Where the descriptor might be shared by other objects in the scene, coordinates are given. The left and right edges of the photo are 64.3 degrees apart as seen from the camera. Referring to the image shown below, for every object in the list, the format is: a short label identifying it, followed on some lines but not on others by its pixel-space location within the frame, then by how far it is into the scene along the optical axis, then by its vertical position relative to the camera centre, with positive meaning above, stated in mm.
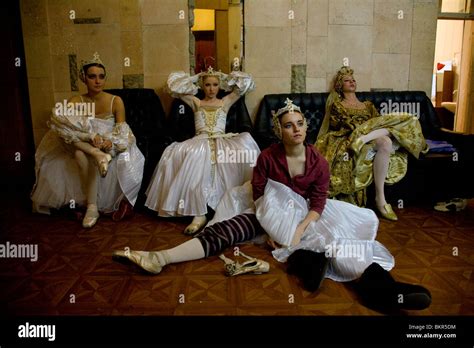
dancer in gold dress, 3264 -551
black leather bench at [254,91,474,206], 3389 -756
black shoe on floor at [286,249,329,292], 2047 -982
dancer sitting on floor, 2189 -868
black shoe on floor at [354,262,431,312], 1765 -966
